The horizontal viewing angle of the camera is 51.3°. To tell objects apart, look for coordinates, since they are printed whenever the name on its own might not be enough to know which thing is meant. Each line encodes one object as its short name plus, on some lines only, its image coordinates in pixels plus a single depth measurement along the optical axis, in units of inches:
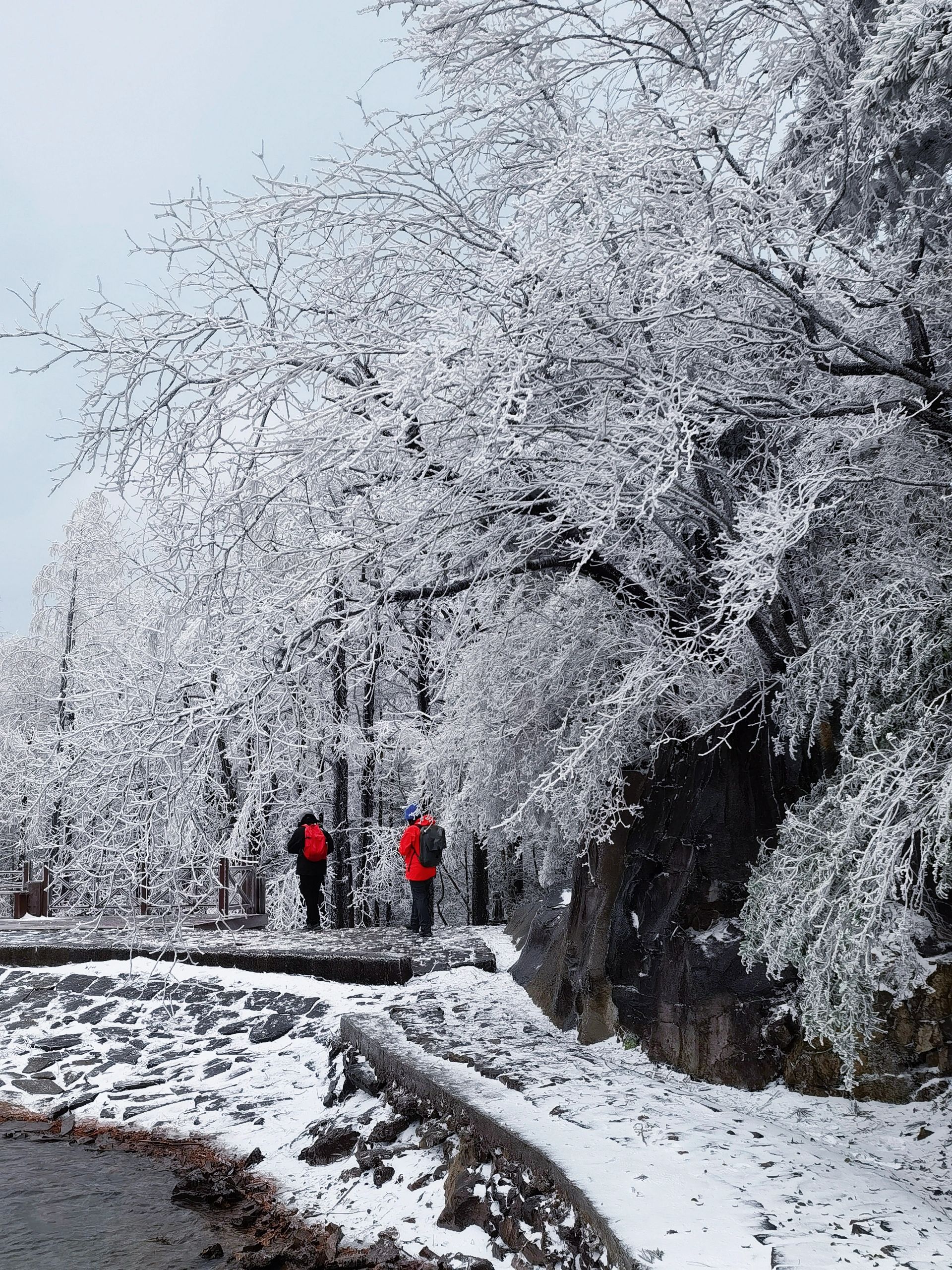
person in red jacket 446.6
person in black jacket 492.1
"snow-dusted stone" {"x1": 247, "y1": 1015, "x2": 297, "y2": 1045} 334.3
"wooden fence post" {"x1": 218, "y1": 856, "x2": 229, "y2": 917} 580.1
